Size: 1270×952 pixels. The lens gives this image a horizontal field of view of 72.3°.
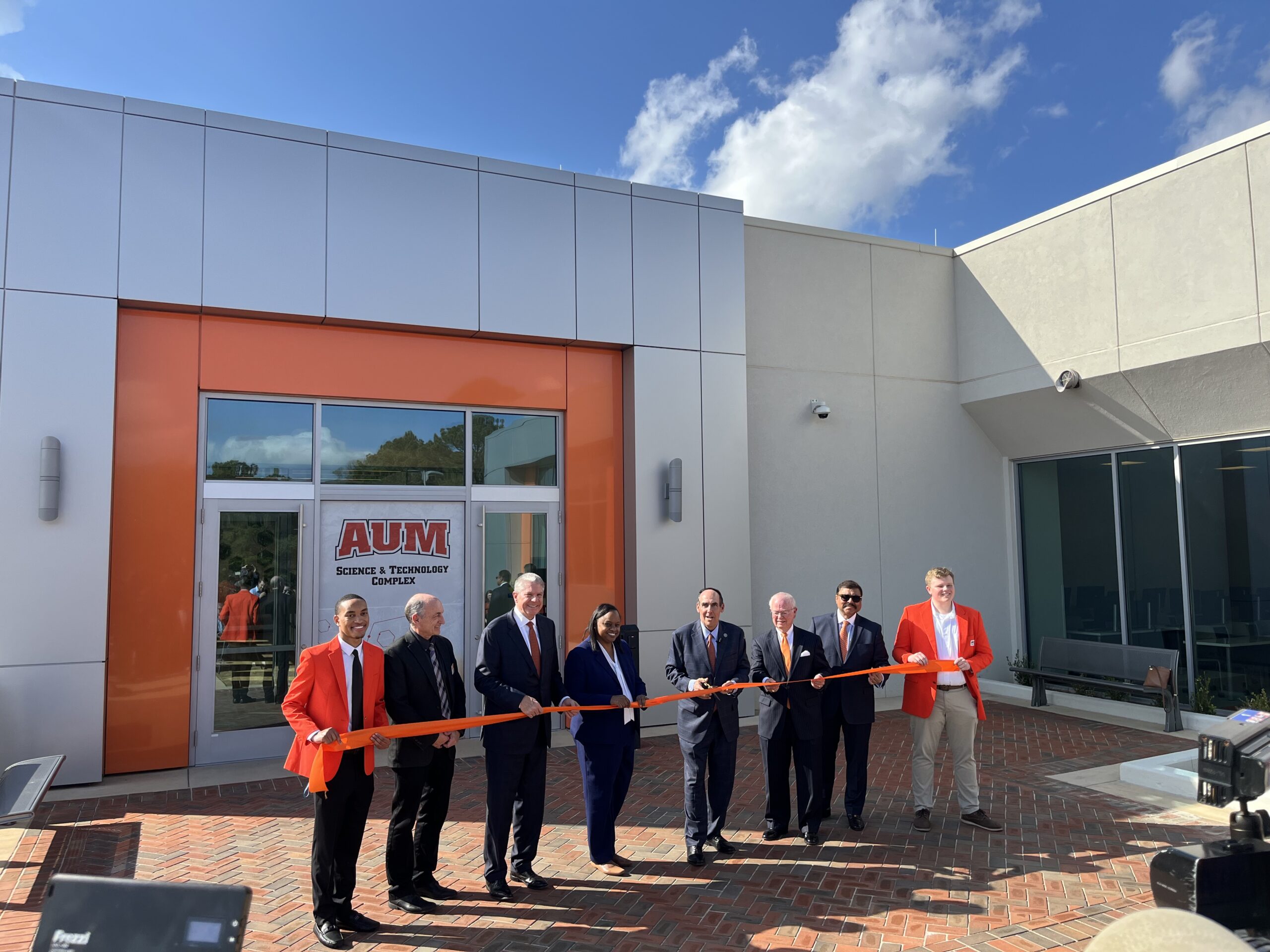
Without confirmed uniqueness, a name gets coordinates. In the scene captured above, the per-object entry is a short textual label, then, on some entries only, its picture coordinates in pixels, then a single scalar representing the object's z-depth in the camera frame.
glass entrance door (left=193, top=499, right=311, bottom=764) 8.40
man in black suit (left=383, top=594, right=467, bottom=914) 4.95
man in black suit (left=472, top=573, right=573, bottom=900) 5.14
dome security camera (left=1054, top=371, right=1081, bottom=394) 11.16
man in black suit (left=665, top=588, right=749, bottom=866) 5.66
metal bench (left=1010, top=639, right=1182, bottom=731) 9.84
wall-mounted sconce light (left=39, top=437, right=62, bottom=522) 7.62
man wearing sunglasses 6.28
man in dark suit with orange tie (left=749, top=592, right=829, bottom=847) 6.07
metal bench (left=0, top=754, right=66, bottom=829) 5.19
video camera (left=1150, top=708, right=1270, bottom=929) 3.14
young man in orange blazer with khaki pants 6.34
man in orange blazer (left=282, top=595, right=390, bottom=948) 4.53
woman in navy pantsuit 5.37
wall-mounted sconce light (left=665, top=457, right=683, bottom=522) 10.09
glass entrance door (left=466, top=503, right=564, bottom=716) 9.62
